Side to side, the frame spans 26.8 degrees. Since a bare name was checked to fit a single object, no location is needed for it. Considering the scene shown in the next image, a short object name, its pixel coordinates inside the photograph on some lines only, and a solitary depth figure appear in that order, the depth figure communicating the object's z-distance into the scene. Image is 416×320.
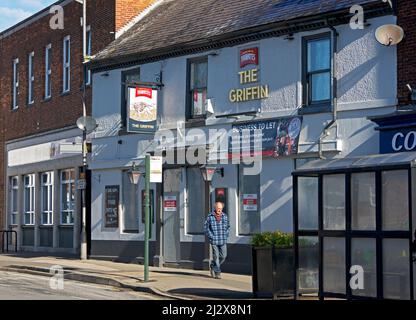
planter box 16.59
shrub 16.92
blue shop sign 18.36
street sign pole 20.08
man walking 20.94
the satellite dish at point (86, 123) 28.11
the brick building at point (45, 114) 30.31
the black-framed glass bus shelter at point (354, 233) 13.92
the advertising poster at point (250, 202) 22.59
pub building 19.94
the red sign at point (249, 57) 22.70
